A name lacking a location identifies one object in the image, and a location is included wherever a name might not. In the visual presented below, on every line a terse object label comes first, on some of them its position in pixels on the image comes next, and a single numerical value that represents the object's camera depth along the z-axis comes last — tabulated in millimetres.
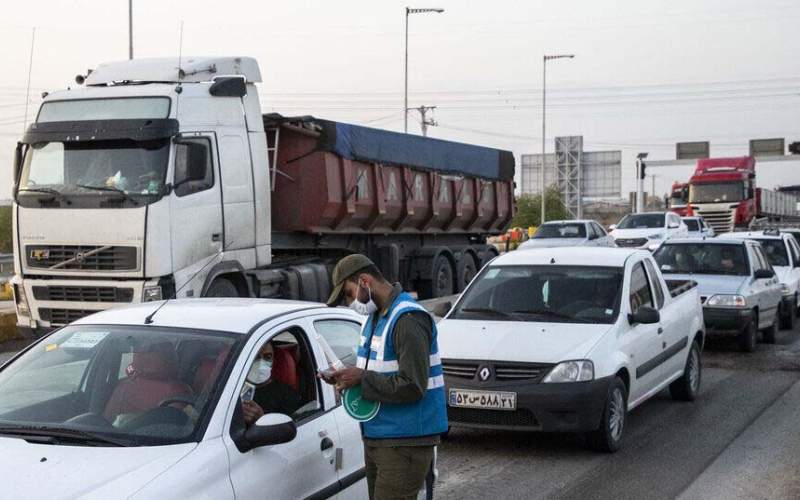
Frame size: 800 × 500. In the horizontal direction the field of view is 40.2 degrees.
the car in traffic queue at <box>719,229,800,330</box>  17875
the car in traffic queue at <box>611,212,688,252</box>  34781
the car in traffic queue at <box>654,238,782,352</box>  14414
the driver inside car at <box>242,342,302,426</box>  5090
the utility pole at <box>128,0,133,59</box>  28650
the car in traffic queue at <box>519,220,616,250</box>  31734
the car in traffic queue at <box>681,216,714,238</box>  38016
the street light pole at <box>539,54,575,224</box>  51156
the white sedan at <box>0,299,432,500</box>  4199
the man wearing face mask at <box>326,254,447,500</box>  4555
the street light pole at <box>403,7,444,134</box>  42594
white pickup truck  8062
